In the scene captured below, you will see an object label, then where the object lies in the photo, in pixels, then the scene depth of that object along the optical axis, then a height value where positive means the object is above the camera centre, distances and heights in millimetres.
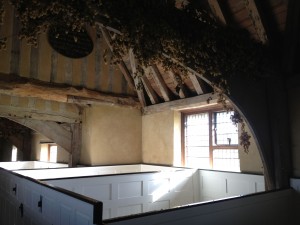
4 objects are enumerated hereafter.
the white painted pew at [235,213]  2057 -623
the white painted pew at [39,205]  1881 -538
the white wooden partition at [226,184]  4160 -670
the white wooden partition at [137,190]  3705 -706
